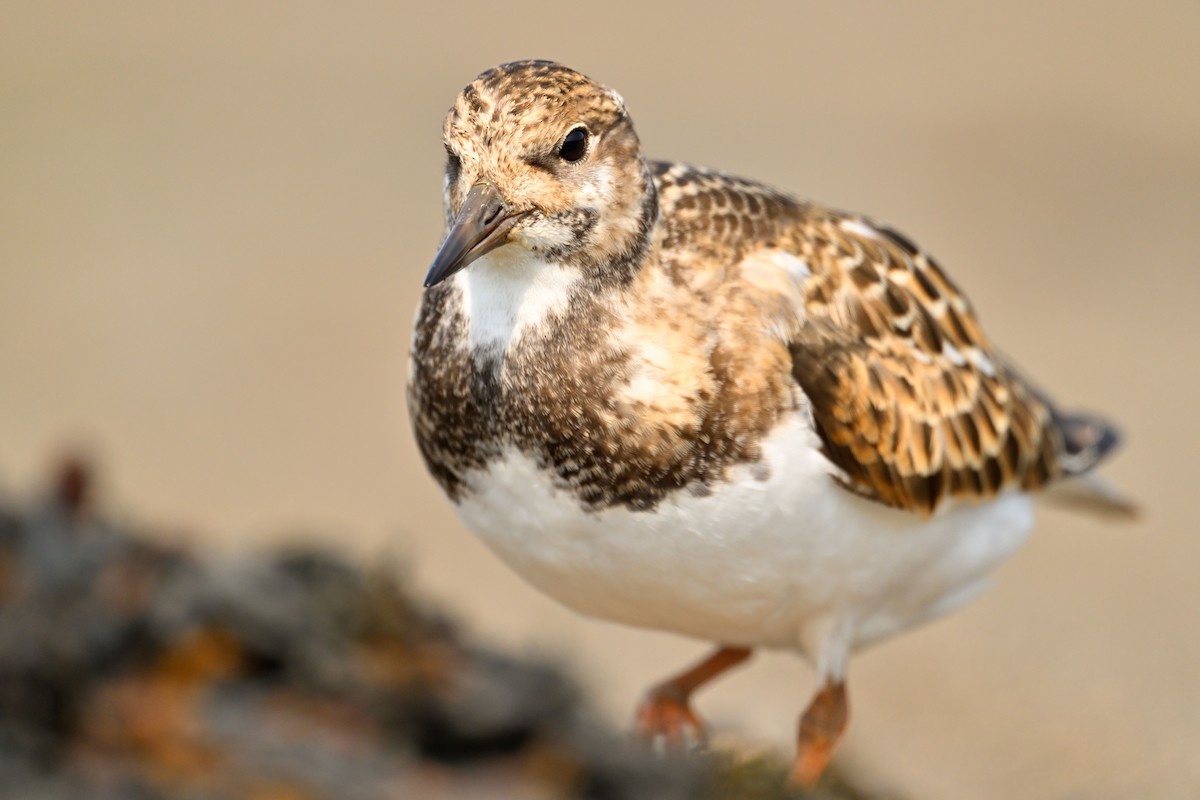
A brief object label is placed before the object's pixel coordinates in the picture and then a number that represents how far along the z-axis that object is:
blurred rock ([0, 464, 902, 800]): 5.34
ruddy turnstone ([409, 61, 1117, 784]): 5.74
